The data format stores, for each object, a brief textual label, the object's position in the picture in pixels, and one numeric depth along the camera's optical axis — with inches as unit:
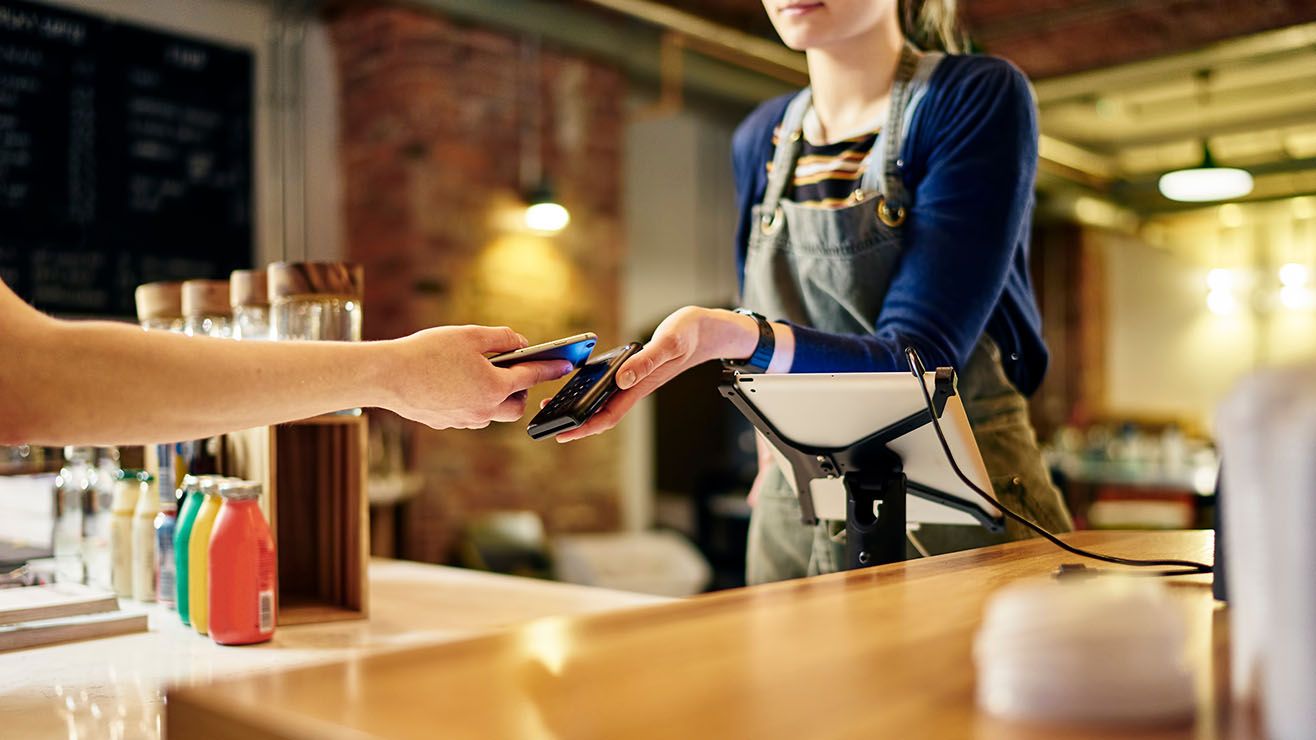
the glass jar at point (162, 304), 69.1
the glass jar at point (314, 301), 61.7
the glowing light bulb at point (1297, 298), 381.7
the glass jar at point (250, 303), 64.6
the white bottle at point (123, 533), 66.2
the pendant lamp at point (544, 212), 193.0
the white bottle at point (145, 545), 64.4
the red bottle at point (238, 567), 54.2
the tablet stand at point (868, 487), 45.1
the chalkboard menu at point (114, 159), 158.2
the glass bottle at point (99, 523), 68.2
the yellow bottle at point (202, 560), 56.5
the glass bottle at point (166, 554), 62.0
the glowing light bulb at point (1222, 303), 399.2
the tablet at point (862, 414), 41.6
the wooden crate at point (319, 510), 63.6
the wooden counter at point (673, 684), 19.2
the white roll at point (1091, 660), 19.6
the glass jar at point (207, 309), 67.2
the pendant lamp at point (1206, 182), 231.8
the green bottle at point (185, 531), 58.3
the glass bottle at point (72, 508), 68.9
